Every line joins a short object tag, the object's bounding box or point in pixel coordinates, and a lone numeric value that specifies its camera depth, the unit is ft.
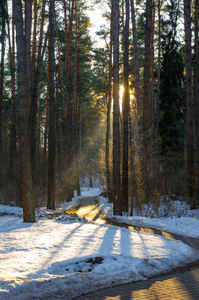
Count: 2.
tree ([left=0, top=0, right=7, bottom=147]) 63.23
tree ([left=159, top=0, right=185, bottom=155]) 84.64
